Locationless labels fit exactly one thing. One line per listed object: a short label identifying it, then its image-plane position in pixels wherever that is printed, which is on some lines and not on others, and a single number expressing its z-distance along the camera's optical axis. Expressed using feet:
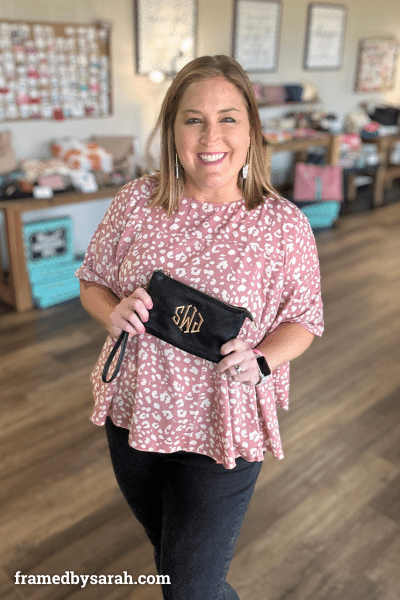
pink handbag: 17.52
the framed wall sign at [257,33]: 16.22
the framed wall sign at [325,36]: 18.77
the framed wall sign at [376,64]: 21.49
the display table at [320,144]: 17.21
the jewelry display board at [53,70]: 11.82
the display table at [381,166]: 20.67
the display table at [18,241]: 11.28
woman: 3.74
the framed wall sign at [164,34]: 13.61
